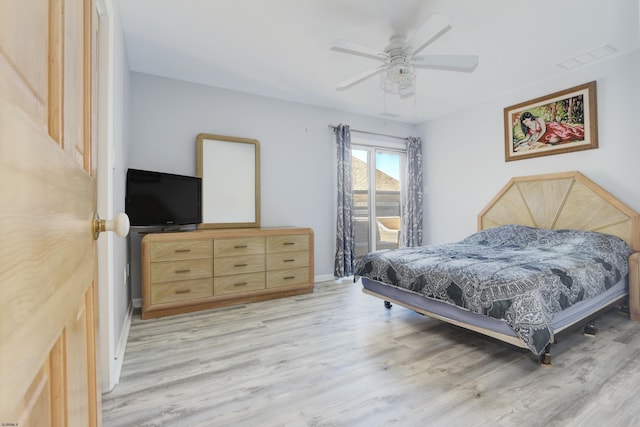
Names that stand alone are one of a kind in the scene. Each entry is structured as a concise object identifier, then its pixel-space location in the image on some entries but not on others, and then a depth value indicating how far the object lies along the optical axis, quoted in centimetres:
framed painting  341
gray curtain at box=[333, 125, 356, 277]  455
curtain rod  461
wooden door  25
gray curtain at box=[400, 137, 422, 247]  524
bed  203
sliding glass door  500
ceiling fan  220
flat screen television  293
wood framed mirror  368
